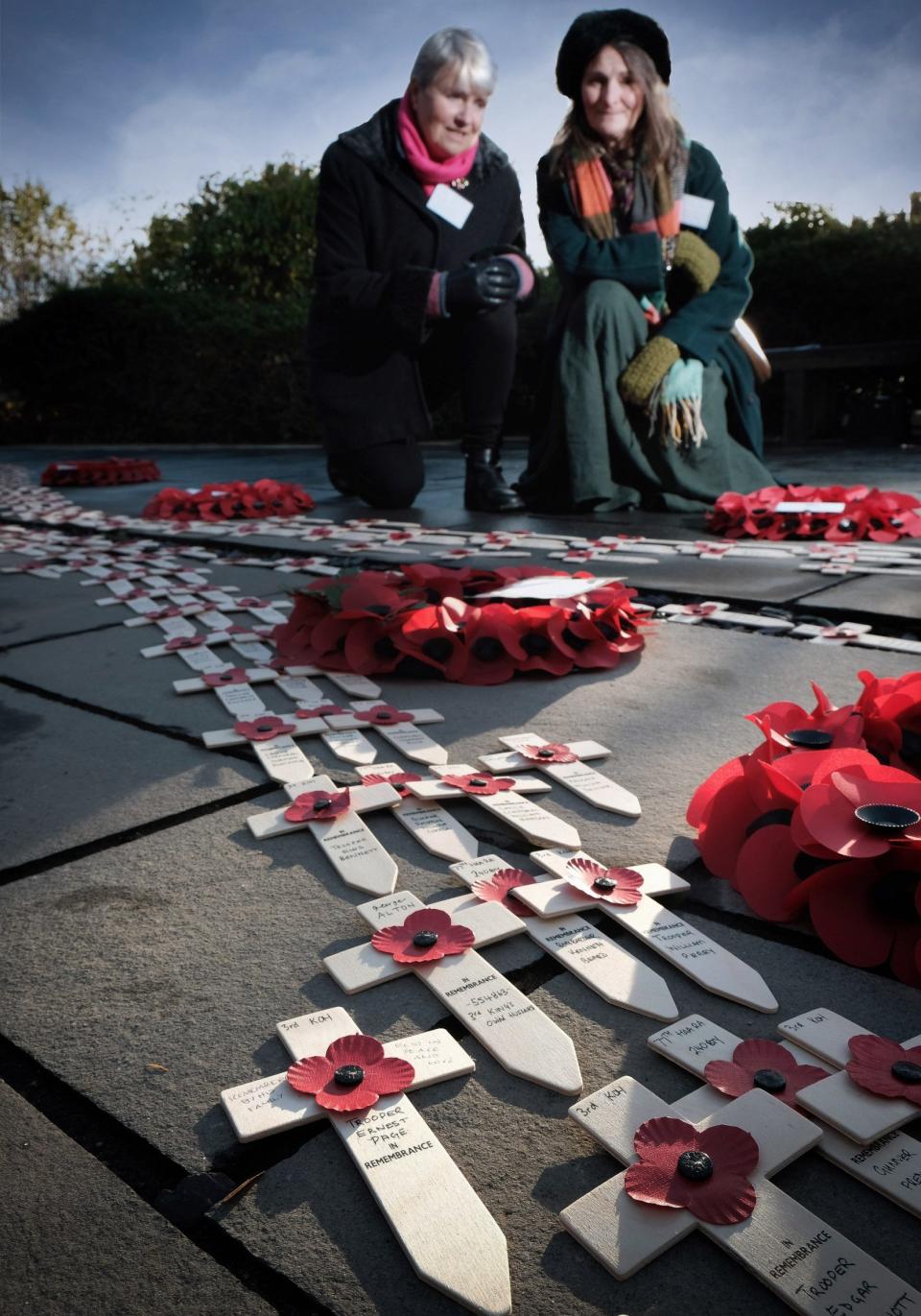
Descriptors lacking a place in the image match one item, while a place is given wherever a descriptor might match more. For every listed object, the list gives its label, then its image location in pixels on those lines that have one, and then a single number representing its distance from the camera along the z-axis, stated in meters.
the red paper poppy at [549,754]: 0.48
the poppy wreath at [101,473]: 6.09
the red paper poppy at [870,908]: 0.31
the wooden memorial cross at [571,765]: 0.44
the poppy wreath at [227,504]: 4.06
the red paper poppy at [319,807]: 0.42
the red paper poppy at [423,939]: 0.31
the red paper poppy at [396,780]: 0.46
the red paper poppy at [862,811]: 0.31
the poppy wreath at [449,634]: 0.64
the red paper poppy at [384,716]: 0.55
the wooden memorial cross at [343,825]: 0.37
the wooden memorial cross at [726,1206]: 0.20
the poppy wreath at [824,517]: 1.14
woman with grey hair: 3.58
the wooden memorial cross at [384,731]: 0.51
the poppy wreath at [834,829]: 0.31
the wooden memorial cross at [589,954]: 0.29
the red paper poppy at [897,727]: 0.42
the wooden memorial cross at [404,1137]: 0.20
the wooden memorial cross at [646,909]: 0.30
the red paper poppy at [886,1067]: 0.25
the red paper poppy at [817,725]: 0.41
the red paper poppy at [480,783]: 0.44
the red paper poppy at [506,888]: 0.35
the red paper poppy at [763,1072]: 0.25
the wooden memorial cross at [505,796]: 0.40
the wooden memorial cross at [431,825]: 0.40
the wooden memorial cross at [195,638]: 0.73
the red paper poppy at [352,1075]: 0.25
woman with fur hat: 3.40
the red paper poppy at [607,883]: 0.34
